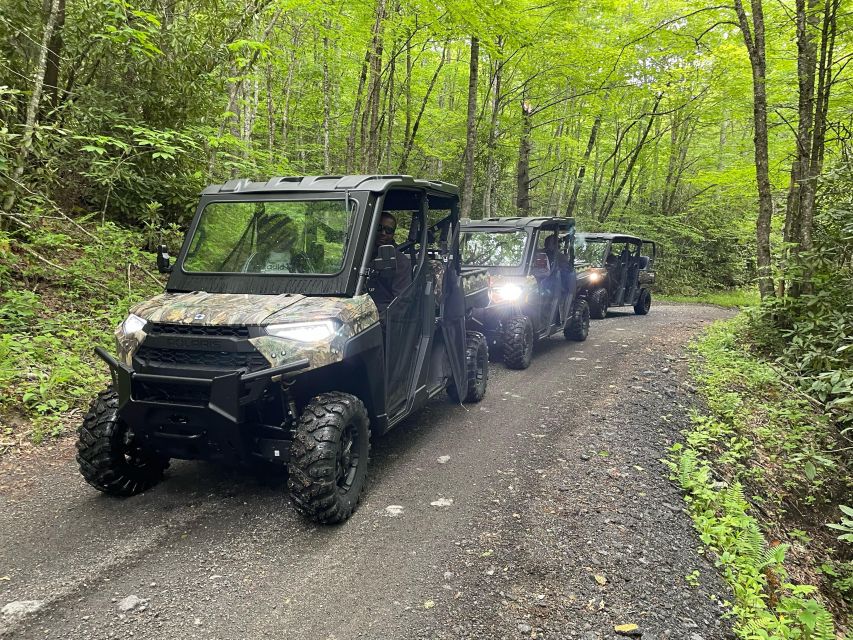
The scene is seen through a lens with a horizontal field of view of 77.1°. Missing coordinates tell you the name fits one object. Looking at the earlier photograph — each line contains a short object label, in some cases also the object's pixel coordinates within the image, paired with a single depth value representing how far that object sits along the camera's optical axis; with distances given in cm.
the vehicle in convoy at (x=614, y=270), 1285
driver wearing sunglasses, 404
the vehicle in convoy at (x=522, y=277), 775
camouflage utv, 324
